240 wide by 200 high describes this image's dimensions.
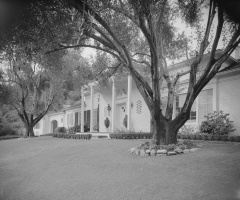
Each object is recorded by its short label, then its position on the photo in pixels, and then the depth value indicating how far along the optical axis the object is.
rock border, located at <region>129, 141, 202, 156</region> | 7.32
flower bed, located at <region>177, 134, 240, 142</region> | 9.24
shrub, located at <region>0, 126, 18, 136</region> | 26.23
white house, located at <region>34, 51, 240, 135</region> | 11.64
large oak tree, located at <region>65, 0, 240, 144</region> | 5.81
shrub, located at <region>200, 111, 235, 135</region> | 11.23
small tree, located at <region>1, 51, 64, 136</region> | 19.20
